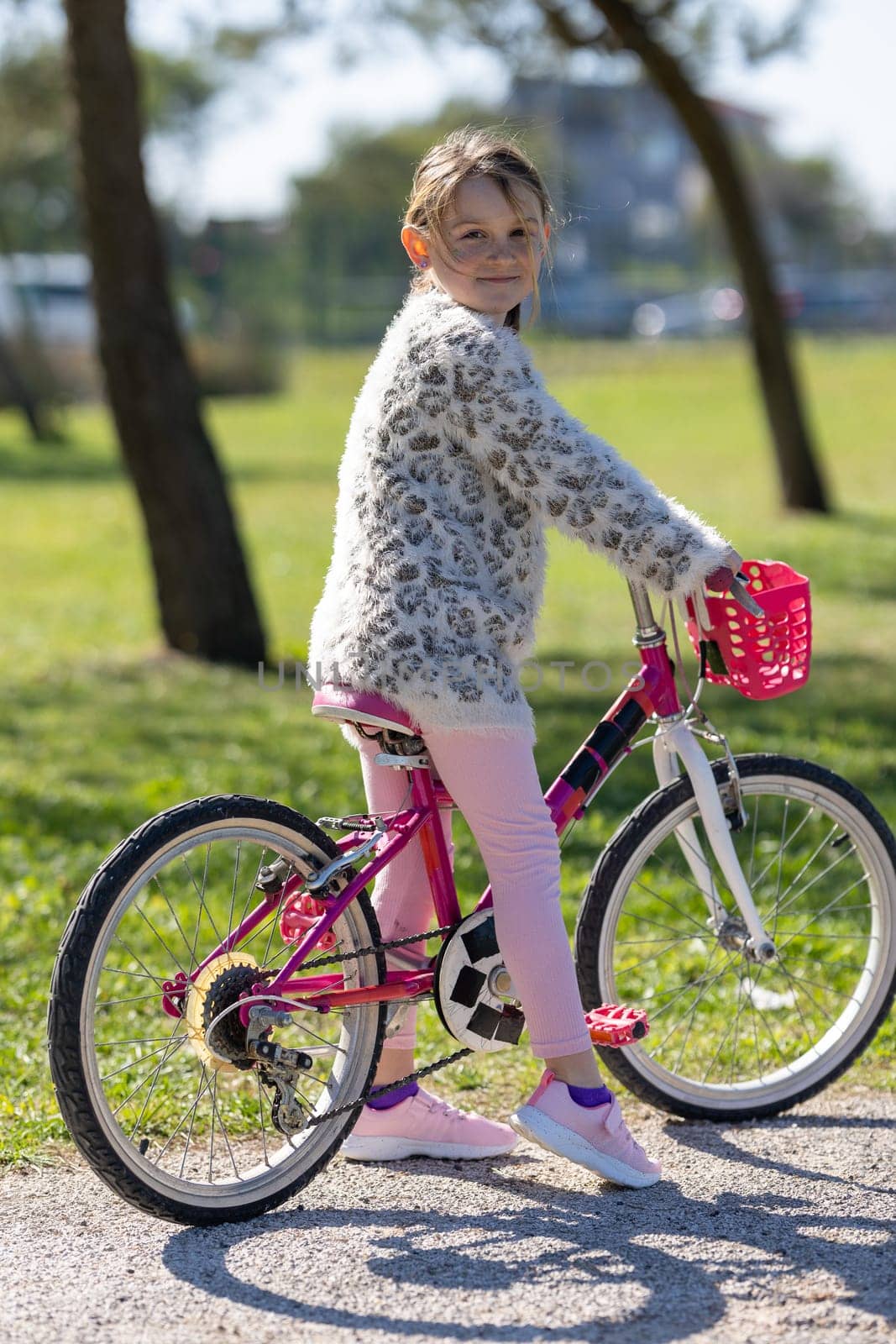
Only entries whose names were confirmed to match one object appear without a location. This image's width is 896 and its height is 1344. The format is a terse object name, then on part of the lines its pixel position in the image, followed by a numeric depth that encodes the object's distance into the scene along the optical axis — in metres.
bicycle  6.53
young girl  6.50
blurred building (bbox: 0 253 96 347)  73.75
